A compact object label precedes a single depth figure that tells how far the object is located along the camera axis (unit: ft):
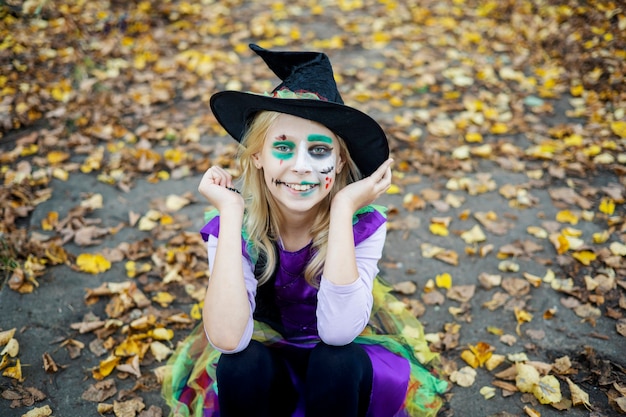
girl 6.40
